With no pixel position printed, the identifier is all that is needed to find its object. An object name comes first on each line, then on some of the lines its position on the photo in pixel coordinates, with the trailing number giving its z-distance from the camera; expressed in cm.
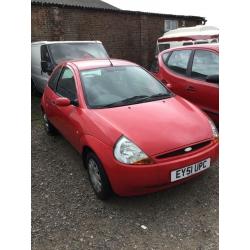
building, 1290
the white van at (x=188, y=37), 1116
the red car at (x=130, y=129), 297
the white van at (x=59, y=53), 761
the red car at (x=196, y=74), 488
